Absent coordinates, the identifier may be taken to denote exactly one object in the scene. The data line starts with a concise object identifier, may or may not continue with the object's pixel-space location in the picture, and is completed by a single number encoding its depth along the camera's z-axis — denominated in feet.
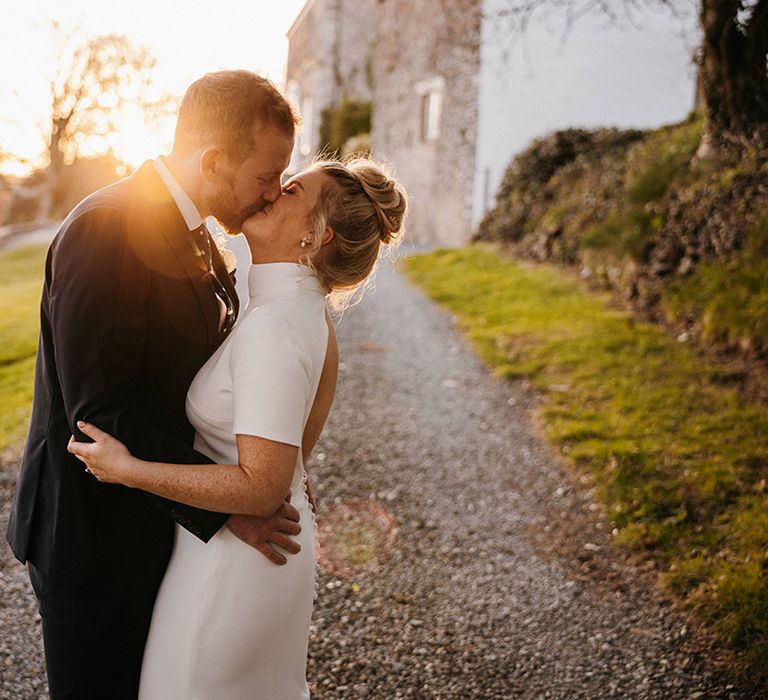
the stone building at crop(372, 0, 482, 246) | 57.36
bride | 5.86
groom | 5.98
